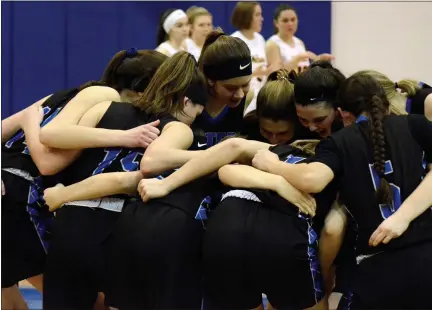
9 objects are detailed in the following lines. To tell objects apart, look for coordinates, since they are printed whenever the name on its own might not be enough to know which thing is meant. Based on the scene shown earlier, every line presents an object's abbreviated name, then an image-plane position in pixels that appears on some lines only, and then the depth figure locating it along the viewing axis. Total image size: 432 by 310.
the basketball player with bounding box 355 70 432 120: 5.29
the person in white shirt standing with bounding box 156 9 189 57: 12.31
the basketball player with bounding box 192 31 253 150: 6.29
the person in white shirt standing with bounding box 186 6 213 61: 12.72
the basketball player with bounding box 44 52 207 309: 5.30
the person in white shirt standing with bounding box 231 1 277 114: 12.56
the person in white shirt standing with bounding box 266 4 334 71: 12.94
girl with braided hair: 4.71
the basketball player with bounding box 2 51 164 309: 6.00
